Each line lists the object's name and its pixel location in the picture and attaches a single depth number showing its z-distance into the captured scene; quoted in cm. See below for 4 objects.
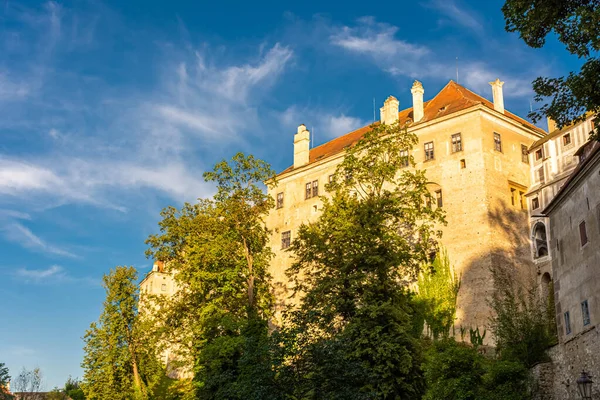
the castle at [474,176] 4362
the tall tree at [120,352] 4475
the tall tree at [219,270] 3716
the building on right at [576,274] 2156
